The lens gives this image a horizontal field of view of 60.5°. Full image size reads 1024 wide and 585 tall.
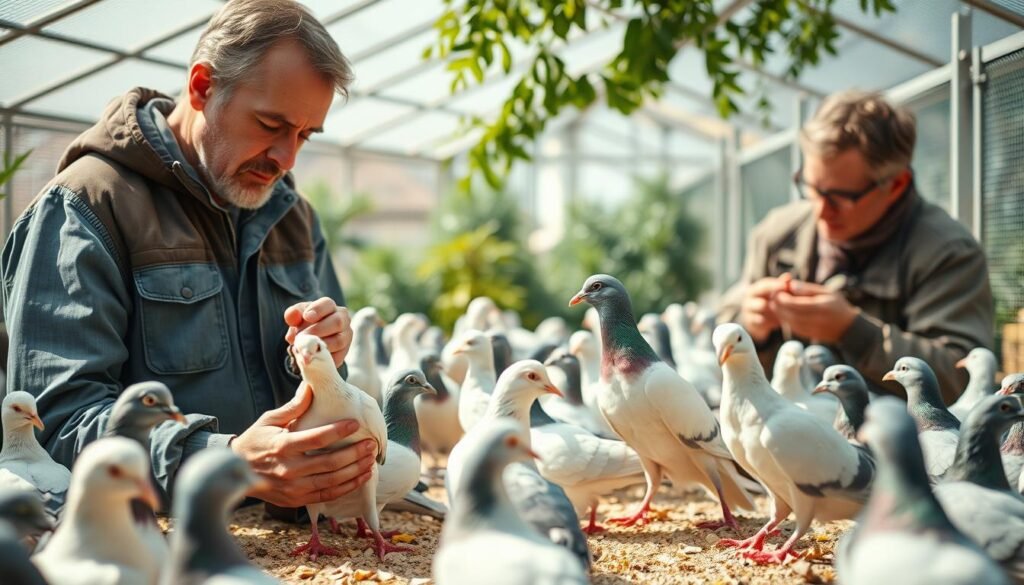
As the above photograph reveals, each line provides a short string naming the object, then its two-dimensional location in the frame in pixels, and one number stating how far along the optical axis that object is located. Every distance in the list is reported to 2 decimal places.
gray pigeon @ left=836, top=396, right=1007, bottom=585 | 1.48
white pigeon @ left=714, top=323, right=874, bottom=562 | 2.60
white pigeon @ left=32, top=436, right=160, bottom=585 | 1.63
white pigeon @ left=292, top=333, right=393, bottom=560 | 2.60
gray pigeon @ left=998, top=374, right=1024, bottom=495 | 2.51
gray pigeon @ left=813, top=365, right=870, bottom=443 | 3.08
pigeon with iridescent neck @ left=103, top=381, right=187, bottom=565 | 2.06
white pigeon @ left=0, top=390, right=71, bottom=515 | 2.38
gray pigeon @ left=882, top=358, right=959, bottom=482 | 2.85
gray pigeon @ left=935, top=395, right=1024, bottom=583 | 1.83
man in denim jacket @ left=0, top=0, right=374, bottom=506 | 2.56
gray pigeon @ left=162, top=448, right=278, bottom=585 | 1.52
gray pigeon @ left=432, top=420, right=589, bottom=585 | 1.60
